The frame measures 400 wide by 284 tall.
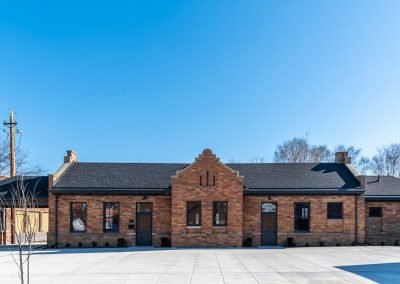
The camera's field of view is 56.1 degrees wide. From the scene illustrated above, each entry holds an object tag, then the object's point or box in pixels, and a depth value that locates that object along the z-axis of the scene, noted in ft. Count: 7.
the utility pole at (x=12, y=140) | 96.89
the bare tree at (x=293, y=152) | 190.97
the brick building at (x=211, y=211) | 79.10
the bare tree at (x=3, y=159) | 132.26
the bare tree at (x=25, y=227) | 25.42
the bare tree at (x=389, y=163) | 200.50
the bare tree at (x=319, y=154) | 194.18
